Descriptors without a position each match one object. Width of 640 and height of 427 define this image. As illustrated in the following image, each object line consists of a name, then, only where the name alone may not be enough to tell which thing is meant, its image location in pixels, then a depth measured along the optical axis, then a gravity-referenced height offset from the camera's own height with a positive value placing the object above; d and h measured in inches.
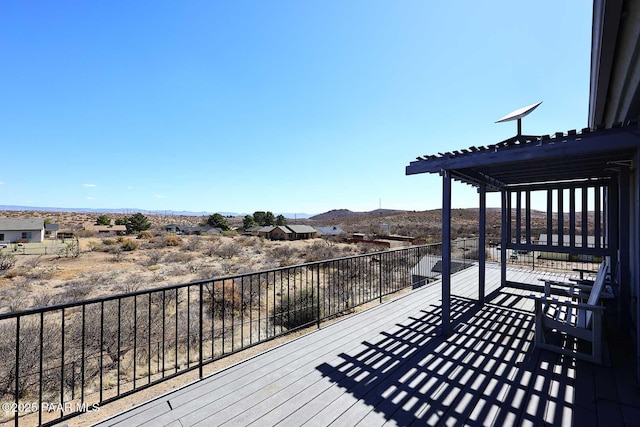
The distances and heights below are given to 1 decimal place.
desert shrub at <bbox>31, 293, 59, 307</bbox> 292.1 -105.3
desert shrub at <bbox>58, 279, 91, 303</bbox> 325.1 -106.2
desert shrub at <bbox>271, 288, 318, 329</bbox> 227.0 -91.3
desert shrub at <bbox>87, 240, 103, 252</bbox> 737.9 -97.3
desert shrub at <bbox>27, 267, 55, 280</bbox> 448.9 -110.0
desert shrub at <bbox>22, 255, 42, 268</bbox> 544.7 -108.6
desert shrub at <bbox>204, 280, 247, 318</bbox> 278.7 -101.2
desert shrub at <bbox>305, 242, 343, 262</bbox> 636.1 -103.9
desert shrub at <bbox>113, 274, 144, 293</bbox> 365.4 -106.8
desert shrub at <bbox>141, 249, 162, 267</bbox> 554.7 -103.2
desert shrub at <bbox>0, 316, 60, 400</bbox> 144.3 -95.2
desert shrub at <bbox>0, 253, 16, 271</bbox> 503.3 -99.1
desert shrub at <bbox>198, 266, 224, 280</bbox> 438.9 -105.0
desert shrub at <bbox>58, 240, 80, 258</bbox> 658.7 -100.6
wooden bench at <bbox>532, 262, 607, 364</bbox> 104.3 -50.4
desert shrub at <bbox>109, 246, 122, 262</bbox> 605.3 -101.8
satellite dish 125.6 +50.2
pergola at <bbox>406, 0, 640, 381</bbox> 92.3 +25.6
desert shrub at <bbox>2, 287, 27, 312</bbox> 295.9 -110.7
